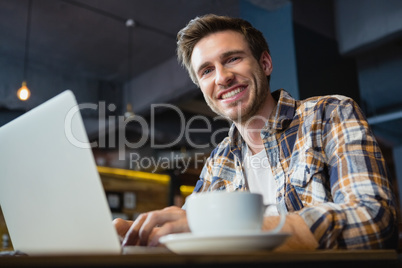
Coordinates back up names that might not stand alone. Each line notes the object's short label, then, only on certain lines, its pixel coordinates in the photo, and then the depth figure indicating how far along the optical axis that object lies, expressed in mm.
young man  738
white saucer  476
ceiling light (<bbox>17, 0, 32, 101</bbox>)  4203
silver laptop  512
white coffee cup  536
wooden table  339
